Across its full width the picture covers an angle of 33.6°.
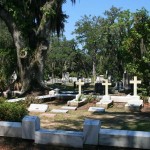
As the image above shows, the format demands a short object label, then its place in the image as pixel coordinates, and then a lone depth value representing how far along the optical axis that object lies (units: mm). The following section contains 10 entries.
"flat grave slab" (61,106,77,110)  10269
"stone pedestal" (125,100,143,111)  10420
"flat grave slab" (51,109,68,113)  9346
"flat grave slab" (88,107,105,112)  9671
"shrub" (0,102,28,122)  5837
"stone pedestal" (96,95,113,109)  11072
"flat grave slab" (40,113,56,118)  8320
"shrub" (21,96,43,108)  10800
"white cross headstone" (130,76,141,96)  12369
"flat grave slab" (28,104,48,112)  9505
